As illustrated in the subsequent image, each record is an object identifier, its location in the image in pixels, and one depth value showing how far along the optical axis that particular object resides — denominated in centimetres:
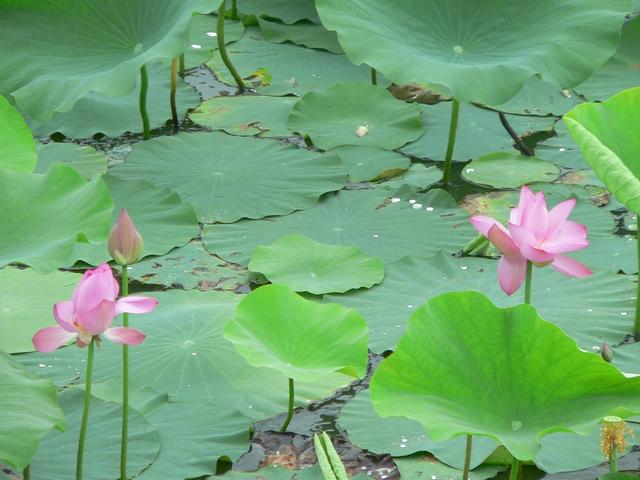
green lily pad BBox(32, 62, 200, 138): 650
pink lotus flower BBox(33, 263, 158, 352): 337
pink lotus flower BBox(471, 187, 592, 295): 355
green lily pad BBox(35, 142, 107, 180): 602
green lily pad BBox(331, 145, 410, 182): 606
